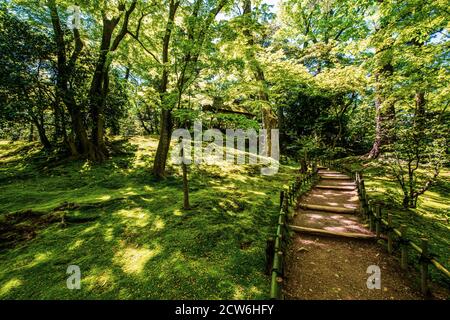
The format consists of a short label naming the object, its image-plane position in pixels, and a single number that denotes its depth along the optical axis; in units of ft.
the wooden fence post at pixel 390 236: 15.56
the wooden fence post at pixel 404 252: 13.71
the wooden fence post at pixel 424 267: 11.66
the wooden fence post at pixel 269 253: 13.65
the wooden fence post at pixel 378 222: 17.22
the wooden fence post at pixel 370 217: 18.75
